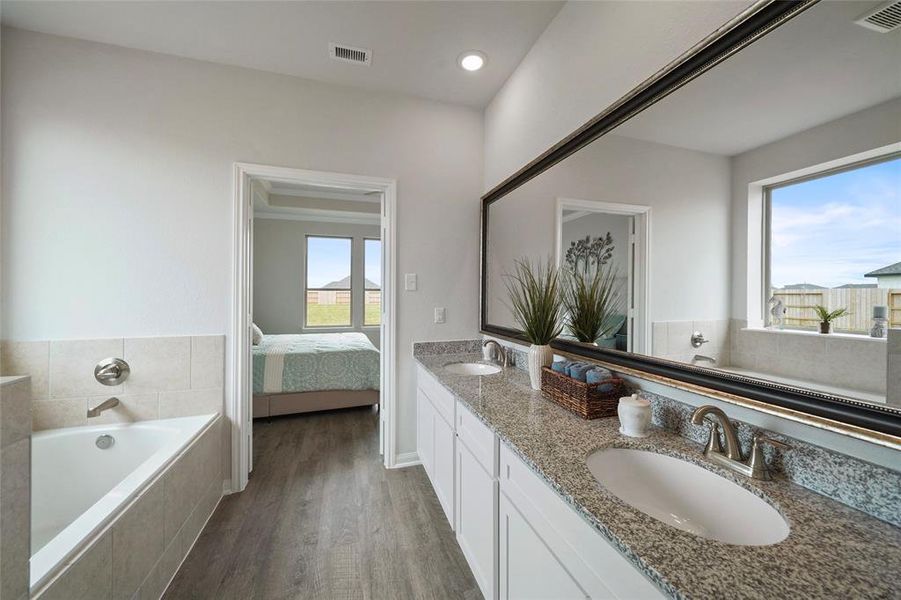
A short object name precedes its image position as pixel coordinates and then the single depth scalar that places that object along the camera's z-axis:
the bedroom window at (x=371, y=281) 6.01
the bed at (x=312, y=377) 3.23
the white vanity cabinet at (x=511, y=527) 0.75
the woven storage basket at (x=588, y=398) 1.27
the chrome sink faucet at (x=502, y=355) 2.22
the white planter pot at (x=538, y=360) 1.66
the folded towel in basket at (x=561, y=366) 1.47
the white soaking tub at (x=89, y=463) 1.60
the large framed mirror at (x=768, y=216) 0.70
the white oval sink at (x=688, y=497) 0.79
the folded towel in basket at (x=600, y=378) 1.30
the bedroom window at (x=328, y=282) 5.80
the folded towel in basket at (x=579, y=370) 1.35
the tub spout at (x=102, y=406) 1.85
